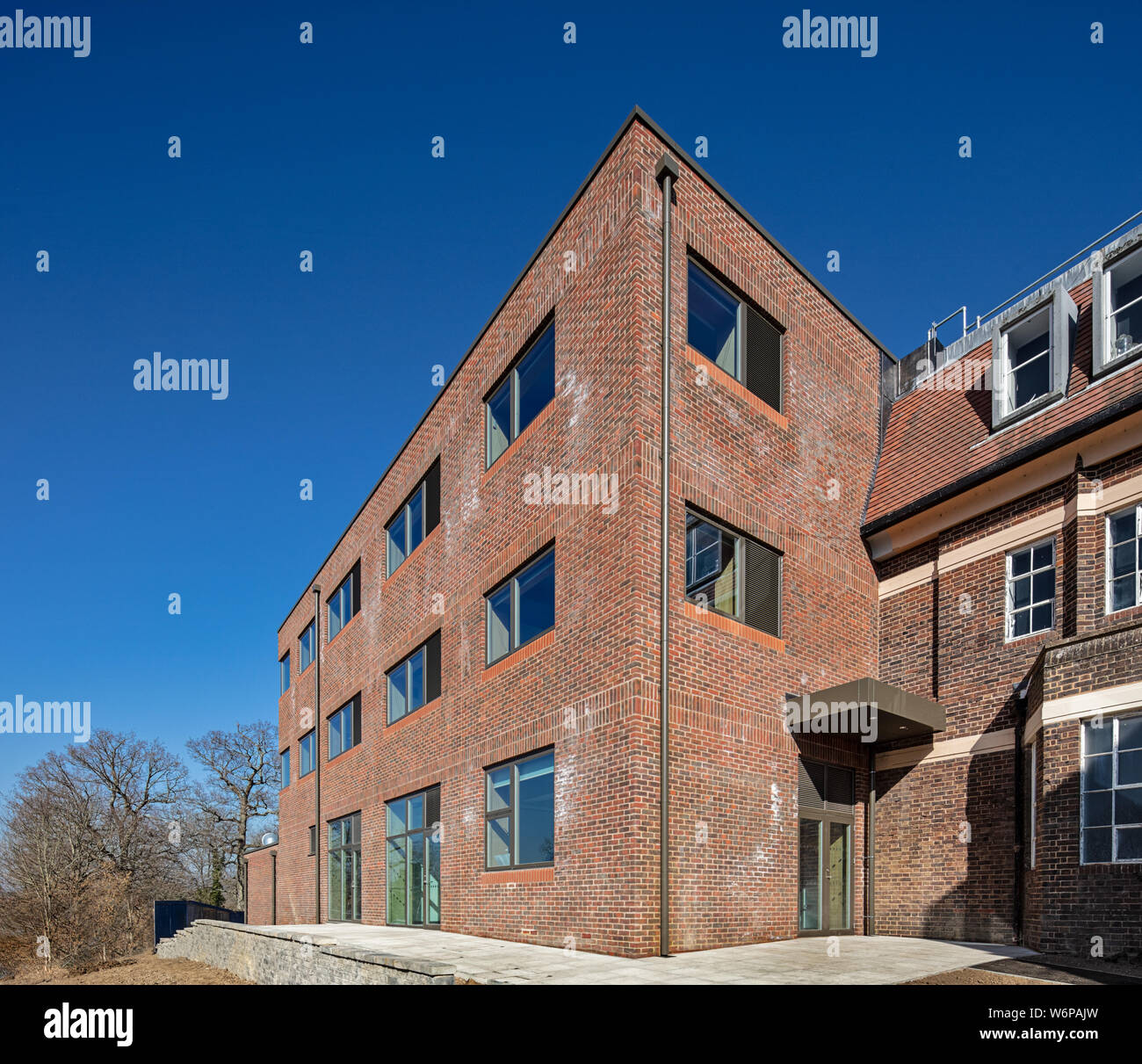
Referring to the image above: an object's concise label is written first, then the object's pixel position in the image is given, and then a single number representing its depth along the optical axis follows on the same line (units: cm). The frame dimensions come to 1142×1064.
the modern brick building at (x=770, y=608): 1166
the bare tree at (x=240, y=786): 5266
